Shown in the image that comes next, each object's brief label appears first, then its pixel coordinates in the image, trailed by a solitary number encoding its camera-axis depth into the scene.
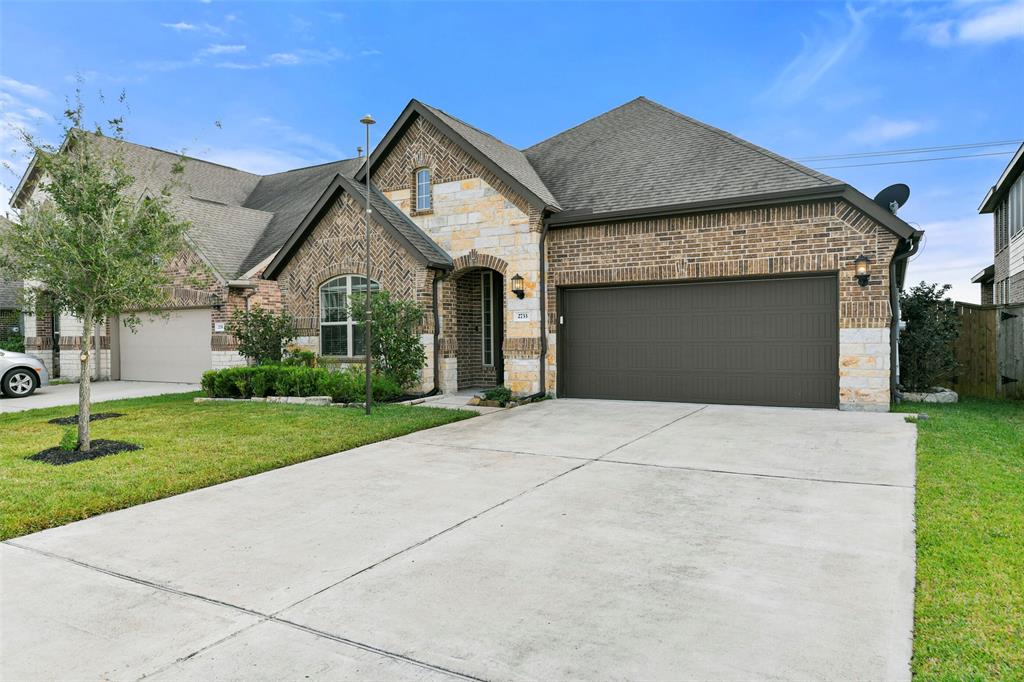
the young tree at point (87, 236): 7.16
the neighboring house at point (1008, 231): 17.12
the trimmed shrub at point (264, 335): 14.47
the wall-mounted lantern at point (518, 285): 12.74
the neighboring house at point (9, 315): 21.06
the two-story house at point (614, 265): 10.70
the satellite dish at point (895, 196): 10.80
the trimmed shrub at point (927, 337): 11.43
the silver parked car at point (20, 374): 14.26
